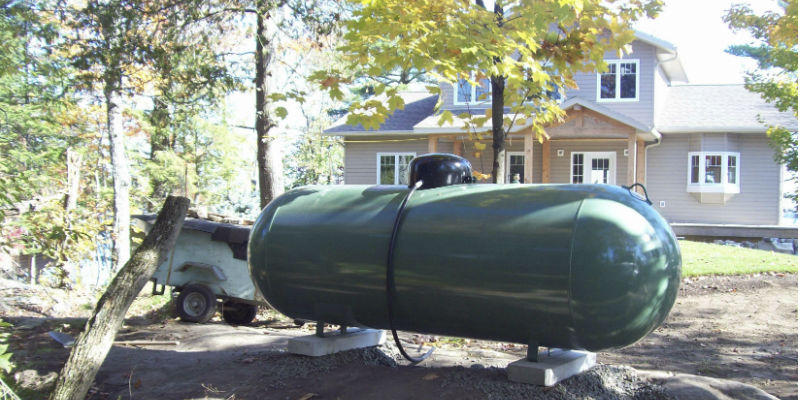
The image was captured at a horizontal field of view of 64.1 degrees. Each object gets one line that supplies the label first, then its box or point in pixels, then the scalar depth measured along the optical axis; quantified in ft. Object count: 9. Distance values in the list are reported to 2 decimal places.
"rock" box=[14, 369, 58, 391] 19.01
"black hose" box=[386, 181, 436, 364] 15.16
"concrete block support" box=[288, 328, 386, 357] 18.61
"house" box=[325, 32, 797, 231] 63.93
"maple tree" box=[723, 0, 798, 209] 22.54
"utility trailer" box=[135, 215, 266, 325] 28.71
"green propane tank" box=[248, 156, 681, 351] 13.17
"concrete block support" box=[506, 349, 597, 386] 14.97
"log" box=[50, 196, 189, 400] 15.43
